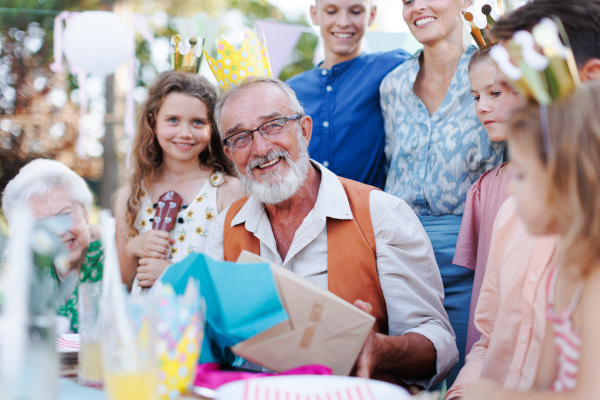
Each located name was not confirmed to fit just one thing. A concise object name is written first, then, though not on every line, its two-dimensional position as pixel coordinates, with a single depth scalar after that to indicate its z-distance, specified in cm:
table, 138
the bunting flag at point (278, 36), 558
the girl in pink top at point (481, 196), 245
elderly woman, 287
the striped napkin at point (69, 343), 178
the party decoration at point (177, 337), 112
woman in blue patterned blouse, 278
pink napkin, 135
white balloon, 550
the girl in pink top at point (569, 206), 106
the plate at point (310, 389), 121
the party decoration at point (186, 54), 342
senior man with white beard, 209
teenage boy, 332
